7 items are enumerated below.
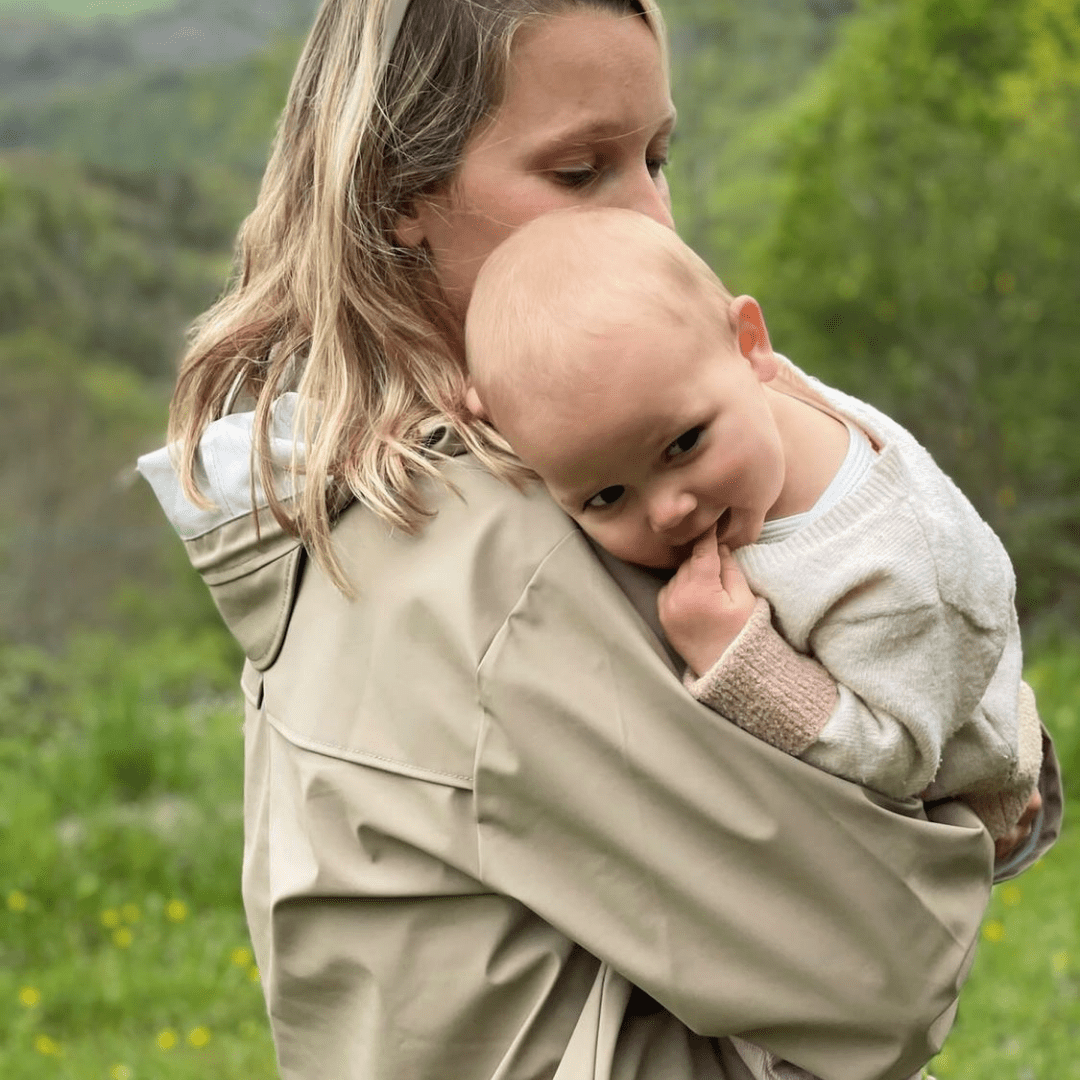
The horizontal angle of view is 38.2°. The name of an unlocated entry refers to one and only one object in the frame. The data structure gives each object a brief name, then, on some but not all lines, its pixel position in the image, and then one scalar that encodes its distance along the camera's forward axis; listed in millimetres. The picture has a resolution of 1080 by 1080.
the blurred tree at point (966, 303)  6672
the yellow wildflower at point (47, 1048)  4168
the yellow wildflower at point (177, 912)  4848
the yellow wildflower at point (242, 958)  4629
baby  1582
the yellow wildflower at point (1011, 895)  4945
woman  1575
